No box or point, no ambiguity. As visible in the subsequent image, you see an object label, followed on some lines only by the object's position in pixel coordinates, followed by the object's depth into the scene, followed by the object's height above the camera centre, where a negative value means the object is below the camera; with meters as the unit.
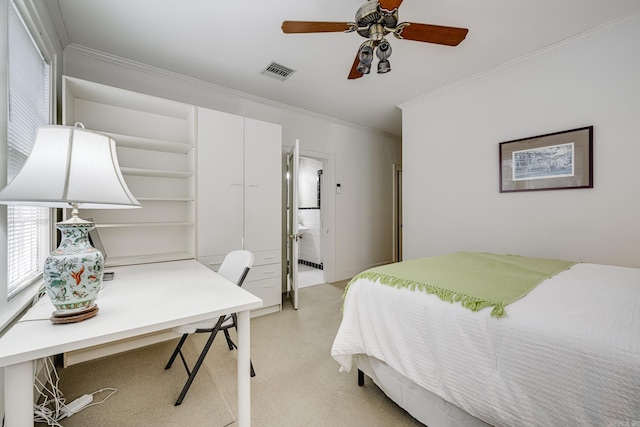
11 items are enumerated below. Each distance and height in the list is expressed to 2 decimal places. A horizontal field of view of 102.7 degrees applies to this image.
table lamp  0.93 +0.07
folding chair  1.55 -0.70
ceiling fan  1.53 +1.17
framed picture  2.23 +0.48
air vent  2.67 +1.53
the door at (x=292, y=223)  3.09 -0.13
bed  0.80 -0.54
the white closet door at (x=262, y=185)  2.83 +0.31
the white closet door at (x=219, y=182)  2.54 +0.31
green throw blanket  1.19 -0.38
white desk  0.80 -0.43
